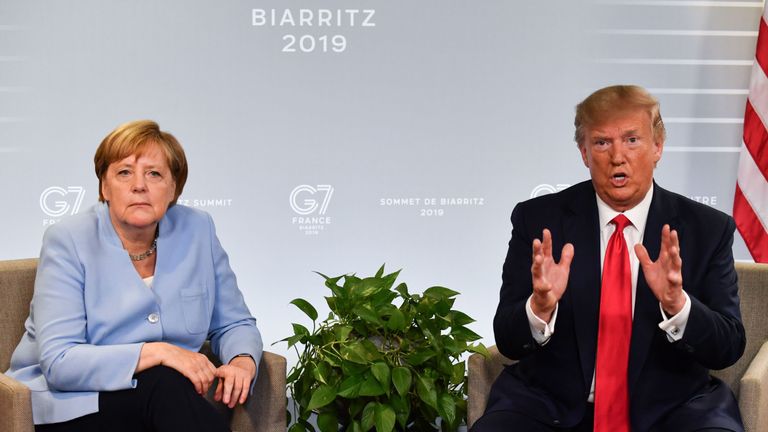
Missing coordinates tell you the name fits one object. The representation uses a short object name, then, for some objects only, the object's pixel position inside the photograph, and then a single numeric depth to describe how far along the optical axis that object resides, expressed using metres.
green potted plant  5.76
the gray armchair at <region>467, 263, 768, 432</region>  5.16
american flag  8.55
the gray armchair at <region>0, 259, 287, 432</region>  5.61
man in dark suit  5.14
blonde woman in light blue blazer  5.12
